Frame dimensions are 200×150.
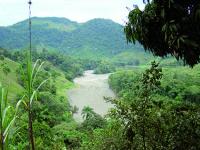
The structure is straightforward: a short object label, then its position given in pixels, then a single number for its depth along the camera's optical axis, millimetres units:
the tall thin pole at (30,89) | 5520
